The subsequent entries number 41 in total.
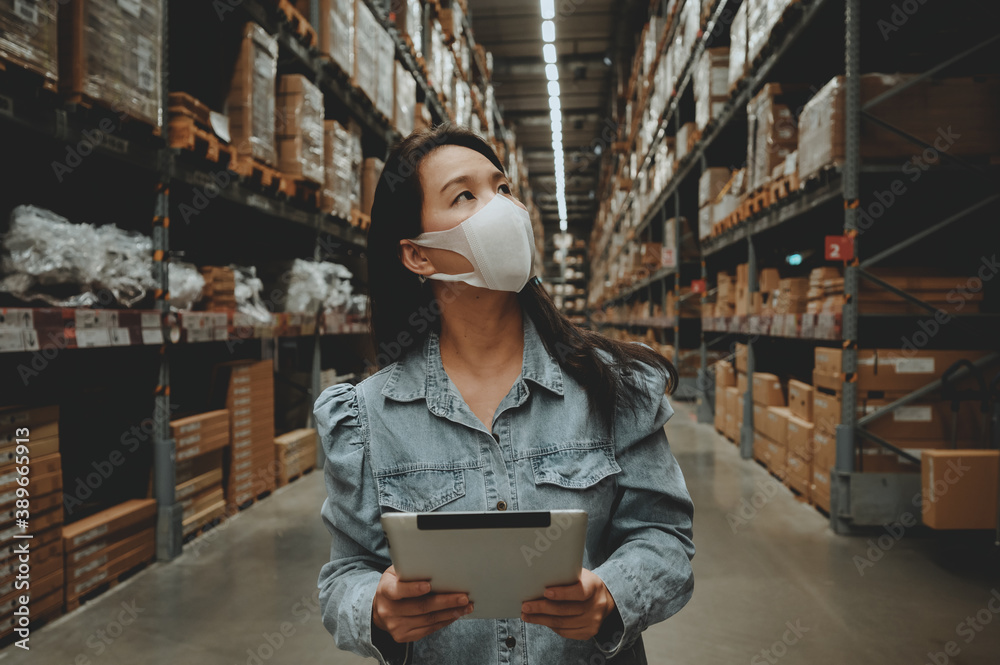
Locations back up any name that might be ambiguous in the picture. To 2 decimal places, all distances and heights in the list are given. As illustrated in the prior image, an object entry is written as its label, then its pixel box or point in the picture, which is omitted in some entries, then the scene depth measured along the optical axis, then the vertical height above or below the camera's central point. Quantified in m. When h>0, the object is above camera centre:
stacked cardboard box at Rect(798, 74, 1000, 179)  3.33 +1.20
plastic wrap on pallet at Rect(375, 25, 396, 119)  5.52 +2.42
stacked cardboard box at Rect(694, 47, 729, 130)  5.87 +2.43
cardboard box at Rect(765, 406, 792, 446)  4.48 -0.72
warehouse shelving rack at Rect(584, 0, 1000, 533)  3.27 +0.13
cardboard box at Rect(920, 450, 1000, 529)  2.93 -0.77
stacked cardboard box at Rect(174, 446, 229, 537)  3.29 -0.90
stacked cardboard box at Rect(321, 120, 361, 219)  4.74 +1.34
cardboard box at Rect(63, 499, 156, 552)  2.53 -0.85
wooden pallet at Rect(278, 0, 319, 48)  3.98 +2.11
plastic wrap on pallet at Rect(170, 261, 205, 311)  3.21 +0.25
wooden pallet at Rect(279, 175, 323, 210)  4.17 +1.00
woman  0.98 -0.21
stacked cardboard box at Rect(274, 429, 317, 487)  4.46 -0.95
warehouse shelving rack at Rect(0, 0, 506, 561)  2.26 +0.11
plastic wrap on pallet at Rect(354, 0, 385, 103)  4.99 +2.41
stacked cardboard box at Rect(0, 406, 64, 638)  2.21 -0.68
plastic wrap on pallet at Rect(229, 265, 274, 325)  3.90 +0.23
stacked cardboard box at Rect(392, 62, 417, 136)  6.07 +2.37
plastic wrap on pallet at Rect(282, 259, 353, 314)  4.67 +0.34
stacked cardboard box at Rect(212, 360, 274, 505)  3.84 -0.62
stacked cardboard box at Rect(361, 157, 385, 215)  5.59 +1.41
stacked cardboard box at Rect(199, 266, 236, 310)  3.60 +0.25
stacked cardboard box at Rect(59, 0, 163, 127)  2.40 +1.17
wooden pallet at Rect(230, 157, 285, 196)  3.62 +0.97
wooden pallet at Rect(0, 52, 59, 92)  2.07 +0.92
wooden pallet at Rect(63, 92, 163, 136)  2.40 +0.92
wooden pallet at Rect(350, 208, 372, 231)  5.32 +0.99
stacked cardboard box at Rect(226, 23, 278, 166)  3.61 +1.42
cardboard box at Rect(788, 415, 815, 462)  4.01 -0.74
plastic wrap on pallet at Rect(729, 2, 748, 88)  5.02 +2.41
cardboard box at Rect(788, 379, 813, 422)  4.13 -0.50
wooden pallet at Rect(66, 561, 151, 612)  2.50 -1.15
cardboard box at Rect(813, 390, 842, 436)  3.58 -0.51
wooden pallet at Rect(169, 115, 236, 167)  3.04 +0.99
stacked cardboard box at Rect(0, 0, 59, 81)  2.06 +1.05
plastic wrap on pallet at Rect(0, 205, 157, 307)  2.36 +0.29
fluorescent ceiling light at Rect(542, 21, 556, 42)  9.16 +4.61
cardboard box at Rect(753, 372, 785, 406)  4.98 -0.51
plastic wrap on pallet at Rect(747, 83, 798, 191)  4.49 +1.48
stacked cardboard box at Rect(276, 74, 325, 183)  4.13 +1.42
